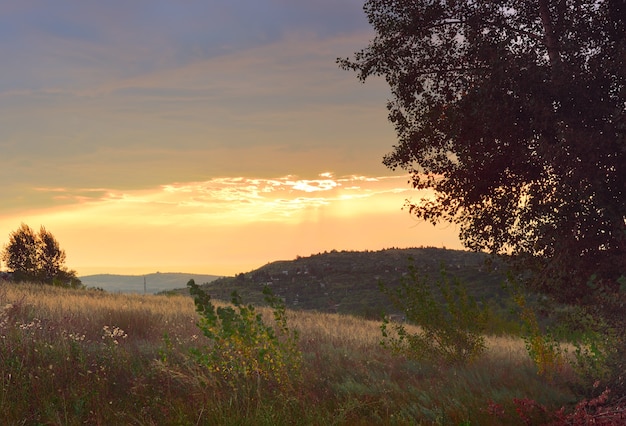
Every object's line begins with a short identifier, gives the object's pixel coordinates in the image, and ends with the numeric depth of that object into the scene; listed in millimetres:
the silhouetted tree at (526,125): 9805
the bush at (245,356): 8336
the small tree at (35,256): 37312
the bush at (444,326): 10953
